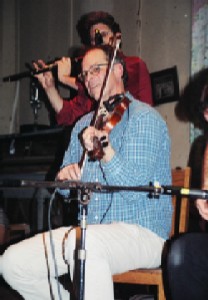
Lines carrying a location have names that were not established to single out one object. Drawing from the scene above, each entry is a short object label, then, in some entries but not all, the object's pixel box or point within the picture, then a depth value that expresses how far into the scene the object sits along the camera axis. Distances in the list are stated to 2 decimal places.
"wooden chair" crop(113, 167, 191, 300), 2.62
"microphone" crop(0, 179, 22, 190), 2.11
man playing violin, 2.45
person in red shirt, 3.42
